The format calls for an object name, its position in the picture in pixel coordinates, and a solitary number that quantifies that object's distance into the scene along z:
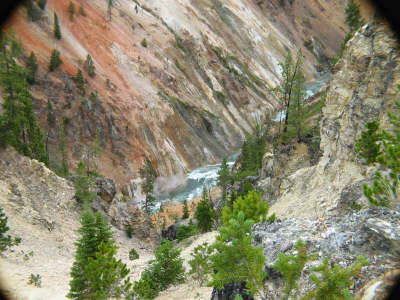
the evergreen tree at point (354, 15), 38.08
